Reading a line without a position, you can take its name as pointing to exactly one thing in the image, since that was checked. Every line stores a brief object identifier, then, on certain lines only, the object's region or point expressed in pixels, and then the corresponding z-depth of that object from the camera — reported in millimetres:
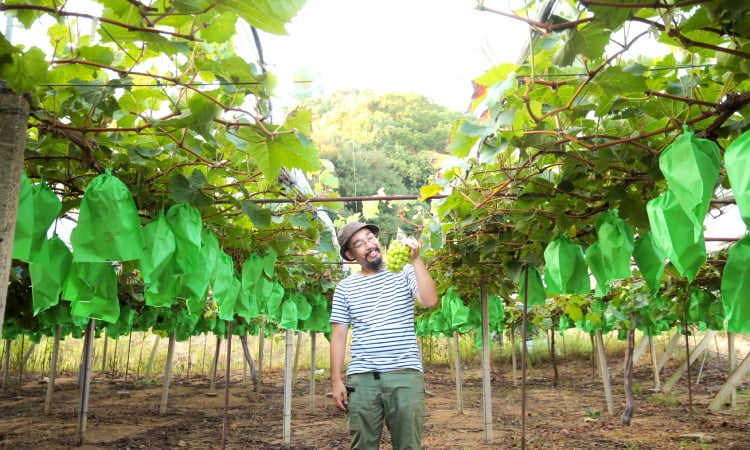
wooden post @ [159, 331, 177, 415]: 8289
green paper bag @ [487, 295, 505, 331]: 7418
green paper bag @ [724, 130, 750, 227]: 1299
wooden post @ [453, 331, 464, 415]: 8242
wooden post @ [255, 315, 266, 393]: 11422
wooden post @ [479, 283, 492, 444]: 5652
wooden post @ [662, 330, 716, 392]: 9691
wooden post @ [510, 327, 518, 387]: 12962
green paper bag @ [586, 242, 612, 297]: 2734
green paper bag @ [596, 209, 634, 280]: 2545
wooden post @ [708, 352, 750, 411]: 7641
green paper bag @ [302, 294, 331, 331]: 7441
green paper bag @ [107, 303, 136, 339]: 7445
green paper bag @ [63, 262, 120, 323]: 1988
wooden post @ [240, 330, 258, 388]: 11602
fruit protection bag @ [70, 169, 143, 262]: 1730
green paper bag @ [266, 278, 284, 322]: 4617
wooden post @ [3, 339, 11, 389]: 10873
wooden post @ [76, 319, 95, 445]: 5449
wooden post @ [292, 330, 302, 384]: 12884
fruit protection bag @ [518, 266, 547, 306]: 4289
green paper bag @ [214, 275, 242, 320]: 2754
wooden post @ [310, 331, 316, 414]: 8641
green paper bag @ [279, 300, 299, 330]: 5758
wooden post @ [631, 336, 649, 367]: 12031
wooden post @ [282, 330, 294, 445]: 5918
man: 2674
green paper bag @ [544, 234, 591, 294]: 2986
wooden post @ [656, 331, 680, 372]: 10820
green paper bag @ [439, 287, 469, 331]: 5750
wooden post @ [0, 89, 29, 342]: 1416
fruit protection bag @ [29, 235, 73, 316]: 1913
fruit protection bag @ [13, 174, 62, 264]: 1702
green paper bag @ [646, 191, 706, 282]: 1608
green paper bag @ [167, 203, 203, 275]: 2156
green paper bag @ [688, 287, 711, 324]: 6078
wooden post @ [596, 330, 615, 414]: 7632
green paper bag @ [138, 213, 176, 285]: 2023
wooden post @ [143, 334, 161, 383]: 12852
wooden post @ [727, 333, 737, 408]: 8201
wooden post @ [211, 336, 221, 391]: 10232
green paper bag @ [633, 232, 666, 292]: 2453
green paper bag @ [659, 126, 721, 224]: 1504
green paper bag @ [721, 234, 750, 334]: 1735
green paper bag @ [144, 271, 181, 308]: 2133
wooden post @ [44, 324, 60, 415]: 7141
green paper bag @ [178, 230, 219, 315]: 2301
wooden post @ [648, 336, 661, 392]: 10864
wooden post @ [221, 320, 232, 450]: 4539
